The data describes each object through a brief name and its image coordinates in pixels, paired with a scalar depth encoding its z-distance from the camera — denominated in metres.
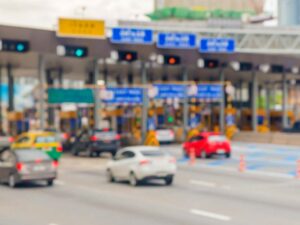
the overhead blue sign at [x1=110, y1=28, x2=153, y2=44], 47.72
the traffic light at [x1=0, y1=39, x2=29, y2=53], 41.47
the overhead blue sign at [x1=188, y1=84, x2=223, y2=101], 56.56
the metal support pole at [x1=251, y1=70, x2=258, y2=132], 63.64
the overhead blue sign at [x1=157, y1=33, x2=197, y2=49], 50.25
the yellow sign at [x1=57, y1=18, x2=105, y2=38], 43.94
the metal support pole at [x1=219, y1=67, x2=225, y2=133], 59.94
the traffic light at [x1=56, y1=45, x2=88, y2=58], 44.44
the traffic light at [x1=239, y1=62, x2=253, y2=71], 58.92
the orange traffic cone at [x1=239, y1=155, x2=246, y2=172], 32.02
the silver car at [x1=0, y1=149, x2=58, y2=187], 25.53
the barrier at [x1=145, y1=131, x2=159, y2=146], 51.69
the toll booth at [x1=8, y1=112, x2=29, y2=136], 70.50
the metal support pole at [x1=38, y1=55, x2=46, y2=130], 46.63
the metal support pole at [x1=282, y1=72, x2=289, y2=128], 67.59
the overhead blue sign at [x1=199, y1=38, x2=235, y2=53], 52.88
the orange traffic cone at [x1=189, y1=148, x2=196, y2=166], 36.73
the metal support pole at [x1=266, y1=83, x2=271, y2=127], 83.56
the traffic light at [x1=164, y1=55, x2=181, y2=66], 50.25
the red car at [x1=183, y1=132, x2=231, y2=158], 39.88
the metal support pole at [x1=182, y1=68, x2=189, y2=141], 57.03
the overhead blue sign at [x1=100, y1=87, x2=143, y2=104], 50.53
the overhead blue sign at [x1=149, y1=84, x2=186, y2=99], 53.44
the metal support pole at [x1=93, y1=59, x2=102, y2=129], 50.53
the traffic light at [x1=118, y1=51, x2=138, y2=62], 47.59
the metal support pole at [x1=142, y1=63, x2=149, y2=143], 54.16
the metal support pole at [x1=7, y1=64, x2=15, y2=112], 61.06
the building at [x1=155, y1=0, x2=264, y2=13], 188.50
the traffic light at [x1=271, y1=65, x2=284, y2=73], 62.61
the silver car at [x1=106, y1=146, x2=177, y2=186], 25.80
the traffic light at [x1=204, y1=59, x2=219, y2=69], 53.06
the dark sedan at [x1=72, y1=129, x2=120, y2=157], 42.00
